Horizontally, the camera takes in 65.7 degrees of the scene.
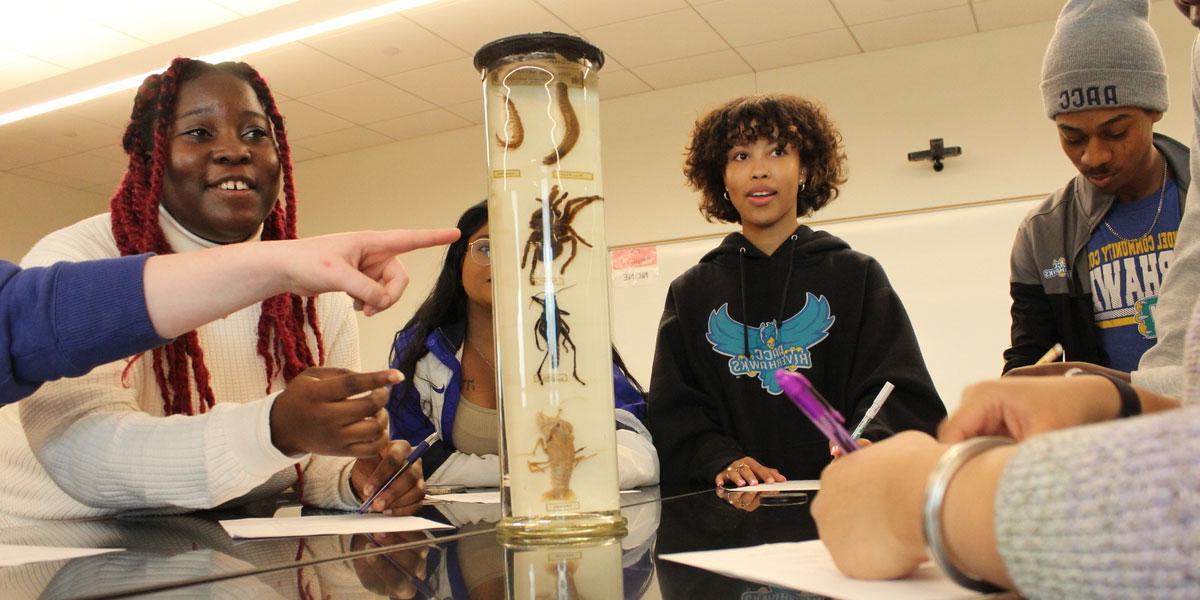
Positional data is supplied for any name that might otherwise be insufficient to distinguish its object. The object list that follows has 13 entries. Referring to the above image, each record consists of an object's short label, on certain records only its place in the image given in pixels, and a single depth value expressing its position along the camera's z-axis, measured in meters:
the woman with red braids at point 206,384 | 0.95
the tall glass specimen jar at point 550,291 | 0.61
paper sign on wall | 5.08
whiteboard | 4.30
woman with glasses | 1.72
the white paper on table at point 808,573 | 0.42
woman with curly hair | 1.55
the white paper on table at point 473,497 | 1.09
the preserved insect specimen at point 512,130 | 0.64
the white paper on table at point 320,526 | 0.79
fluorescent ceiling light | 3.69
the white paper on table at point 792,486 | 1.04
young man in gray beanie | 1.82
